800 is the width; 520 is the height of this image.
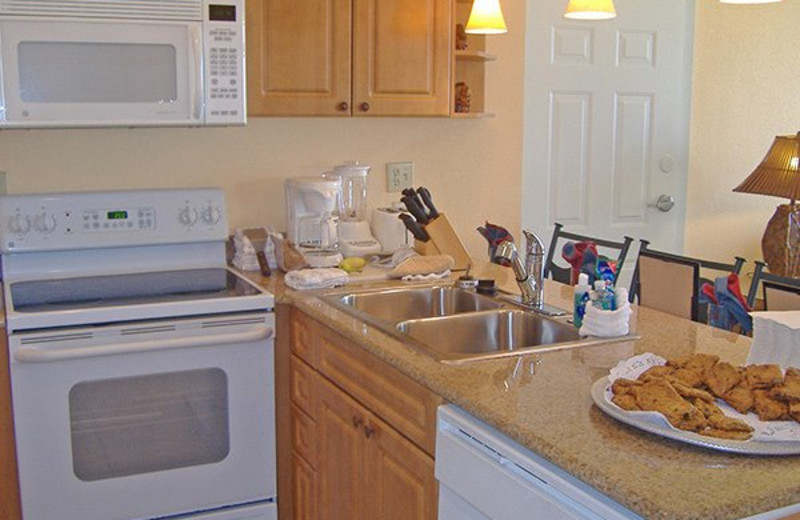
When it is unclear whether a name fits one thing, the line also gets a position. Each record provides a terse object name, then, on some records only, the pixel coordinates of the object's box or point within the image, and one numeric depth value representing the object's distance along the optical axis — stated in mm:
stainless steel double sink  2268
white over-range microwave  2562
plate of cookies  1403
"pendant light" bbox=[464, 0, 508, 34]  2998
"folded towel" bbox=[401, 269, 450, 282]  2846
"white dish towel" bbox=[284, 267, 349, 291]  2717
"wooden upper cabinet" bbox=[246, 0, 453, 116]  2916
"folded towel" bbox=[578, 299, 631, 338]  2088
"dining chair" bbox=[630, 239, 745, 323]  2746
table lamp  3561
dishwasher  1377
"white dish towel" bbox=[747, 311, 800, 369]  1698
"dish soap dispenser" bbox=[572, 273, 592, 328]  2184
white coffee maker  3068
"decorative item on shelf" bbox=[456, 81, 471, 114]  3365
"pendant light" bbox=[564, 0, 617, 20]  2795
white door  3836
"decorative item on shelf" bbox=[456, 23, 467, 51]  3316
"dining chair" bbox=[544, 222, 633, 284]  3367
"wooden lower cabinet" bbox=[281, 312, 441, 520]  1911
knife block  3006
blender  3166
